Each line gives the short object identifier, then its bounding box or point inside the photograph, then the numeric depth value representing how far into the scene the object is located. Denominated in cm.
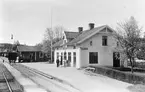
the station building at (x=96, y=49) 2542
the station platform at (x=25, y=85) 1237
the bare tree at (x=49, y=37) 5053
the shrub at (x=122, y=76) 1335
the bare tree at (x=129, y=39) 1809
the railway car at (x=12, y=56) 4837
